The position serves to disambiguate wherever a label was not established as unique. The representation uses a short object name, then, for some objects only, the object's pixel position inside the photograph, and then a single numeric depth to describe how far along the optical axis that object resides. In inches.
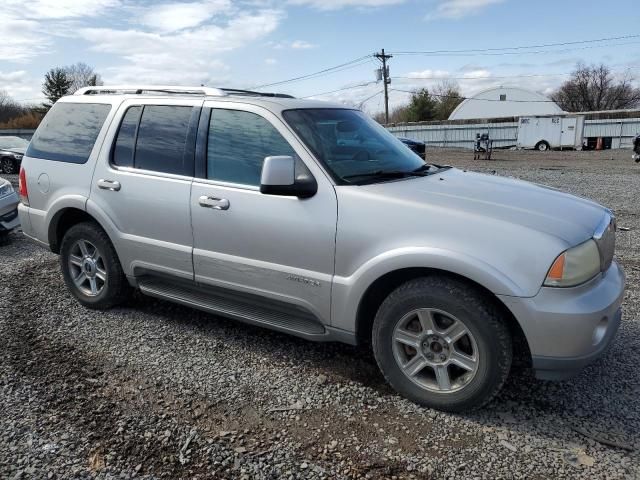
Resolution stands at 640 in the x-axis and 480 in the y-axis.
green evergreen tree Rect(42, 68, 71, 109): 2689.5
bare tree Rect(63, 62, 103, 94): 2779.5
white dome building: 2628.0
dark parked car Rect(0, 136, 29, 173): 720.3
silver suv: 113.9
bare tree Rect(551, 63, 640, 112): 2918.3
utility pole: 1892.5
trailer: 1381.6
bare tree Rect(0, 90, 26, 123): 2721.5
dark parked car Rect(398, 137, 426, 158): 836.5
